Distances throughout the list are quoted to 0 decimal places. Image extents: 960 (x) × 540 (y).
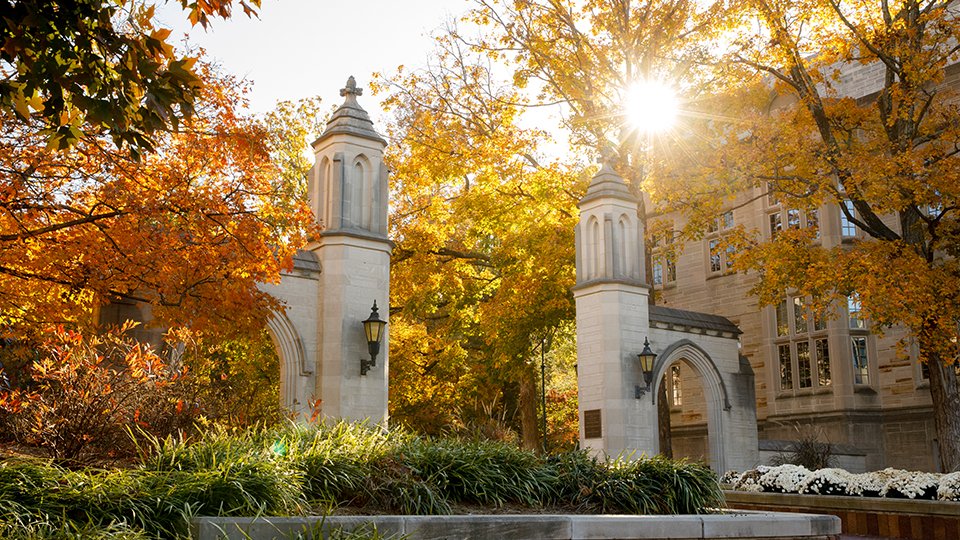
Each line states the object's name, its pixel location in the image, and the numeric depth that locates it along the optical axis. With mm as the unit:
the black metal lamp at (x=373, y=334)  14047
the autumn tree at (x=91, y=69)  4668
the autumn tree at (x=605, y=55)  19875
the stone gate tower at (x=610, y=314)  17586
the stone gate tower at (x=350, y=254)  14039
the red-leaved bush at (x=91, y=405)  7879
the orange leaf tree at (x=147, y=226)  9070
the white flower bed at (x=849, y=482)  12516
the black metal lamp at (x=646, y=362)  17469
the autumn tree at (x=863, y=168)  15484
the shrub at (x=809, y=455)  18391
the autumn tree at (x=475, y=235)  20828
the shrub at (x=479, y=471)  7879
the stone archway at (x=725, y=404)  19844
